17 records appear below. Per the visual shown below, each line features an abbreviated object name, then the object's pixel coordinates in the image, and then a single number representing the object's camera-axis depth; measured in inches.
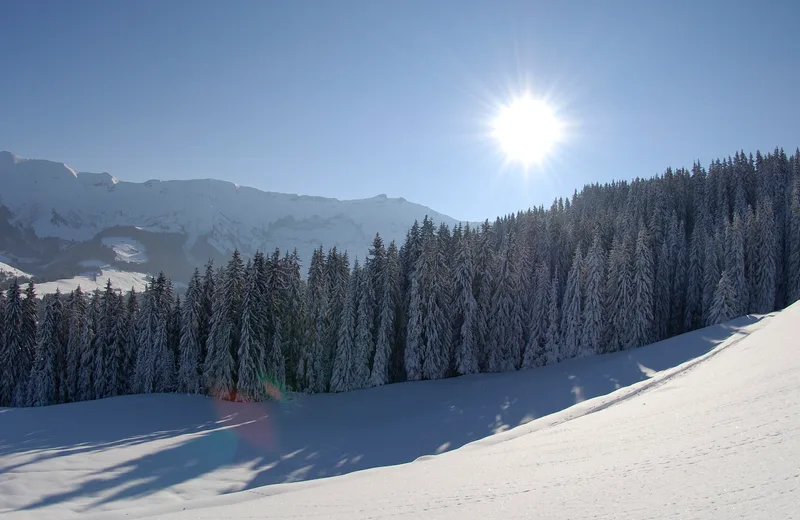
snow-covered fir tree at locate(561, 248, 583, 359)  1918.1
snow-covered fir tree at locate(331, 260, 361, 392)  1802.4
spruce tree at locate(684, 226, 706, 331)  2337.2
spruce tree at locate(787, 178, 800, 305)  2240.4
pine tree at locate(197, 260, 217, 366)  1913.1
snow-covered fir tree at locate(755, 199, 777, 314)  2186.3
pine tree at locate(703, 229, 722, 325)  2206.0
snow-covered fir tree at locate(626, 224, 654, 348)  1924.2
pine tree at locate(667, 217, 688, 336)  2433.6
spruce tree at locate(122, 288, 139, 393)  1979.6
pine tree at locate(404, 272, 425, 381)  1812.3
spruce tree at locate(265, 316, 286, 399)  1780.3
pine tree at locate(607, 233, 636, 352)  1957.4
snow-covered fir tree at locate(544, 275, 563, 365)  1914.4
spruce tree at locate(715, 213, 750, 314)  2092.8
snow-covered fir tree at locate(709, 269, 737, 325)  1857.8
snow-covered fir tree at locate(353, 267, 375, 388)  1809.8
